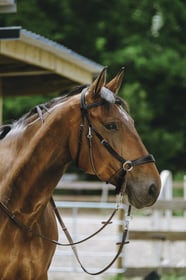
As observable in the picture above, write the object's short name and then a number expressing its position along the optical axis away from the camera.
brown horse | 7.35
